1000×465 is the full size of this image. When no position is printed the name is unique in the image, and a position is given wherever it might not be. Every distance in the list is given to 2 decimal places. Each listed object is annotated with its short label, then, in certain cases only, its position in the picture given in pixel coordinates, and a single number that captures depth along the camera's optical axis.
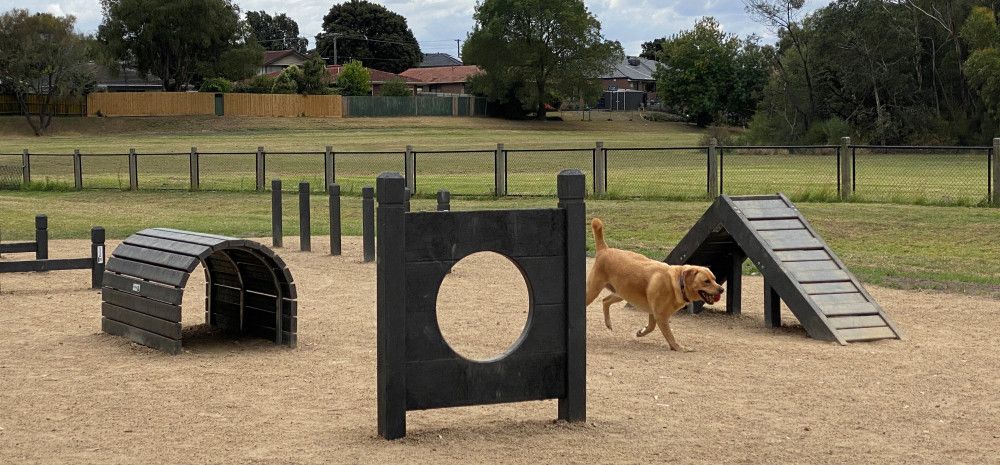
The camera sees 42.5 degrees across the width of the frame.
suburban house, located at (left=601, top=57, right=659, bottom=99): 124.71
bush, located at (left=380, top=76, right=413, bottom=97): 93.50
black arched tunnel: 10.01
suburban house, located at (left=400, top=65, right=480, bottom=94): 115.81
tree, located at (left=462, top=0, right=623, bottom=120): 90.38
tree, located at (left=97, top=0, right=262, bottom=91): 85.06
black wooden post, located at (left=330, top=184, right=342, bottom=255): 17.41
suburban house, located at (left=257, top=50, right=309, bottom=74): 113.56
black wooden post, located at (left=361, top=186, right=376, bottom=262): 16.39
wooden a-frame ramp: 10.96
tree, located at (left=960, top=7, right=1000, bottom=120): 53.19
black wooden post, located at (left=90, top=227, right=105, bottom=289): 13.50
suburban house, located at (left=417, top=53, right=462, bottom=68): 145.88
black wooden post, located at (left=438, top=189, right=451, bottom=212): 16.31
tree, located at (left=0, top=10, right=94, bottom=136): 74.44
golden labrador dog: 10.02
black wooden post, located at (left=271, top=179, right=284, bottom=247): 18.69
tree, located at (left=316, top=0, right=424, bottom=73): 129.50
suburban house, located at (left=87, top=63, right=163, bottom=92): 93.09
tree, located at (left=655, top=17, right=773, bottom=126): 94.25
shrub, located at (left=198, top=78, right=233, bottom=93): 82.31
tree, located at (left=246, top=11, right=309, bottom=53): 151.62
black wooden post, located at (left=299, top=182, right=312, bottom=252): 17.98
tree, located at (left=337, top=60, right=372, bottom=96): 91.06
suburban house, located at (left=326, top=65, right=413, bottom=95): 105.91
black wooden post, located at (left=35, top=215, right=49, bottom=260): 14.99
